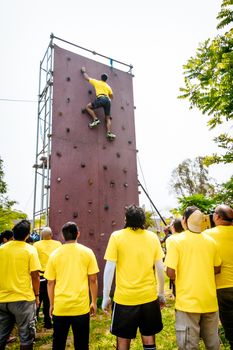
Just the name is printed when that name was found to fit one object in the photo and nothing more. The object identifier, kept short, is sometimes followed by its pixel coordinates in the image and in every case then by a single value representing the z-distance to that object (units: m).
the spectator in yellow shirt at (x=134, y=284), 2.95
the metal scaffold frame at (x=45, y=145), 7.52
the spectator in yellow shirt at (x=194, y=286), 2.79
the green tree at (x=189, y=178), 28.83
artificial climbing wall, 7.73
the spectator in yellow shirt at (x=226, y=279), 3.53
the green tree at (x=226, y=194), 4.96
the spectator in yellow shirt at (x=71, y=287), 3.11
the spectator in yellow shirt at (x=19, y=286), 3.41
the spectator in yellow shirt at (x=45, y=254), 5.68
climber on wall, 8.45
